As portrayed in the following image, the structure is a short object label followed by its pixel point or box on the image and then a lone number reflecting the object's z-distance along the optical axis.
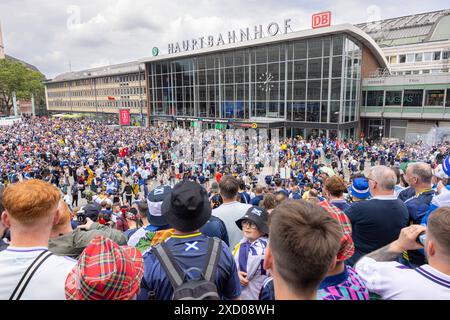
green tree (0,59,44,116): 66.40
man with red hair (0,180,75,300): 1.84
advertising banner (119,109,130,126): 48.82
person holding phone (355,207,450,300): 1.86
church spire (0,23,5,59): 91.38
